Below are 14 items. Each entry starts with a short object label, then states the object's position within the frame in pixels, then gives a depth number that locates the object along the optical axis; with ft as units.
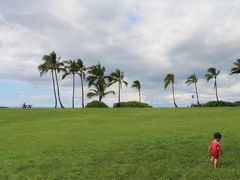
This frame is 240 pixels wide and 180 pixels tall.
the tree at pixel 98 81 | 173.23
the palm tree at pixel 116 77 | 181.50
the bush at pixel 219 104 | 152.84
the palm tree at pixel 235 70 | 154.72
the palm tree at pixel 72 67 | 174.97
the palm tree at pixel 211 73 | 187.56
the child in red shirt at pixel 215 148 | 25.83
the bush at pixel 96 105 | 140.61
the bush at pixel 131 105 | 143.37
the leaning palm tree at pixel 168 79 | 195.83
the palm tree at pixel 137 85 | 207.18
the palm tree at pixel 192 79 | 198.18
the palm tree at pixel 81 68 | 177.01
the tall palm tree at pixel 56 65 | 170.56
